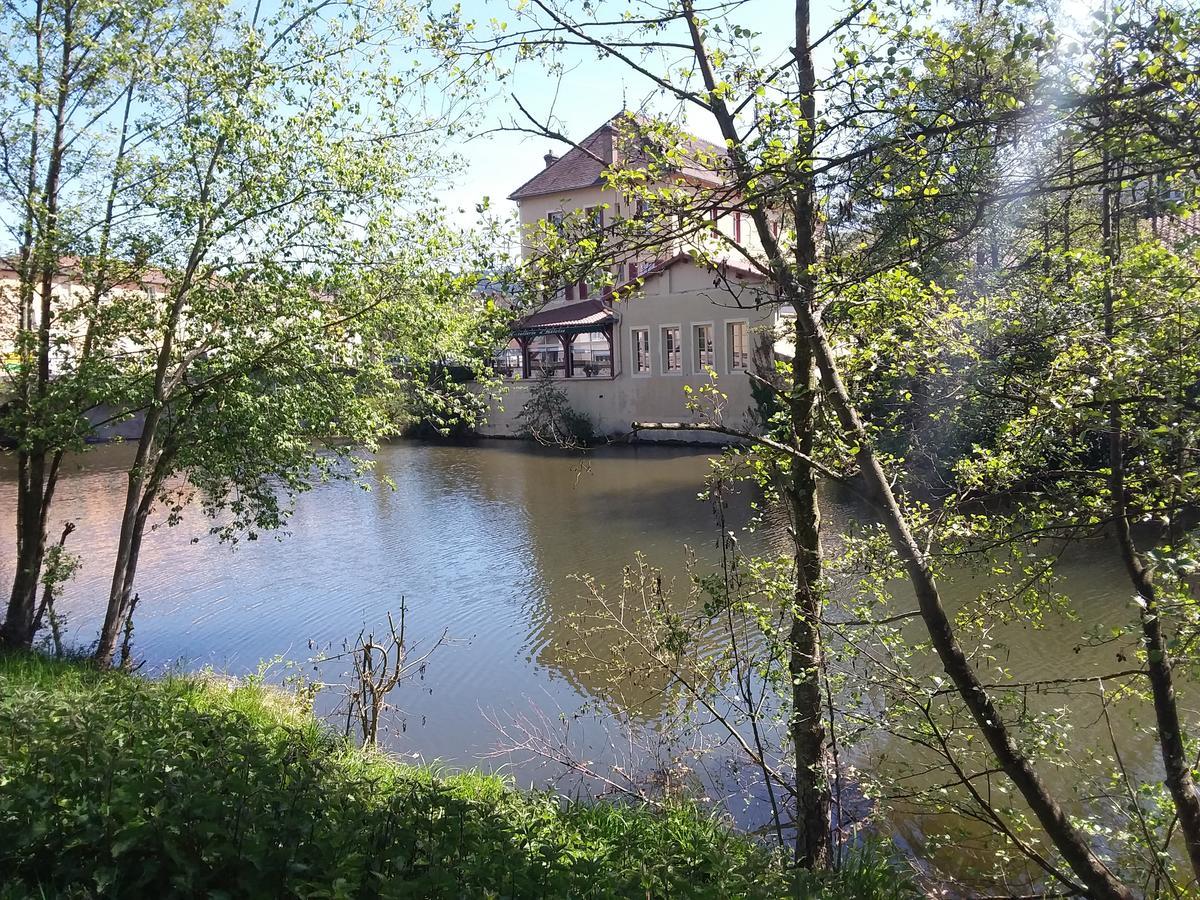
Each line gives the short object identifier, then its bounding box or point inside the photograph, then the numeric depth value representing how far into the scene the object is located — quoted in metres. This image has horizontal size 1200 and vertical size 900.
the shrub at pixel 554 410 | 30.78
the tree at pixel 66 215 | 7.05
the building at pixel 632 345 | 27.69
